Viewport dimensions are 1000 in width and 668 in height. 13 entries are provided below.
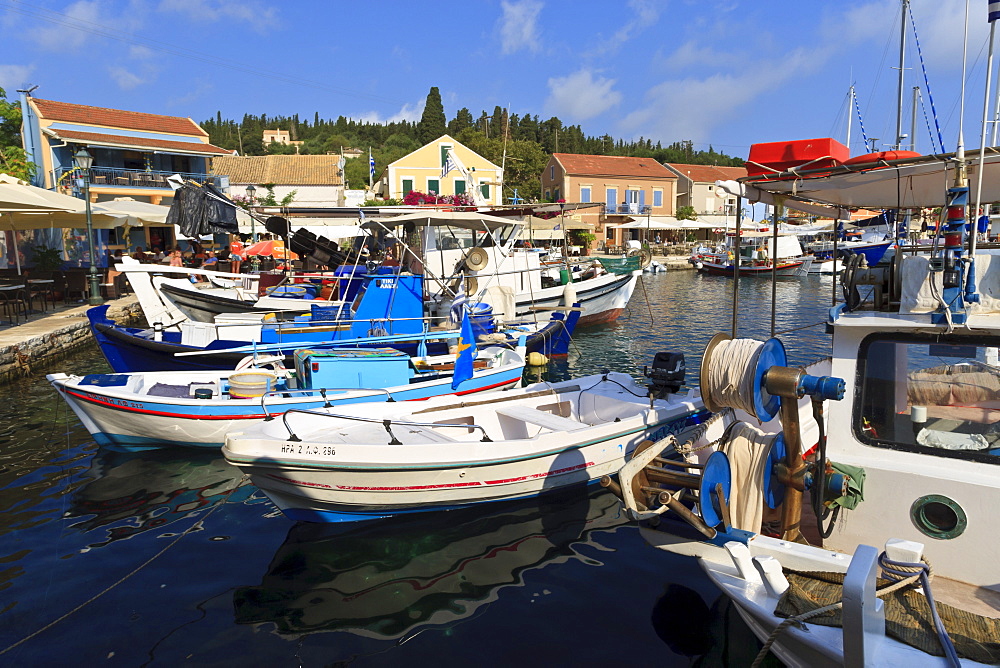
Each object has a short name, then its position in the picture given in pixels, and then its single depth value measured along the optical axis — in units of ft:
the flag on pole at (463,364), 29.48
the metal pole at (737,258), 18.46
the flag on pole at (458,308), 36.50
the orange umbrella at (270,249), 77.20
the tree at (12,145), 92.27
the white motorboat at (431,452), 18.98
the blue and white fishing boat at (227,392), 25.84
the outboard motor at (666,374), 24.63
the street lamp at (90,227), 54.03
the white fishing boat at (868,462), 12.25
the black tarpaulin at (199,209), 45.06
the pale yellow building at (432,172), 147.43
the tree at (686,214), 175.83
